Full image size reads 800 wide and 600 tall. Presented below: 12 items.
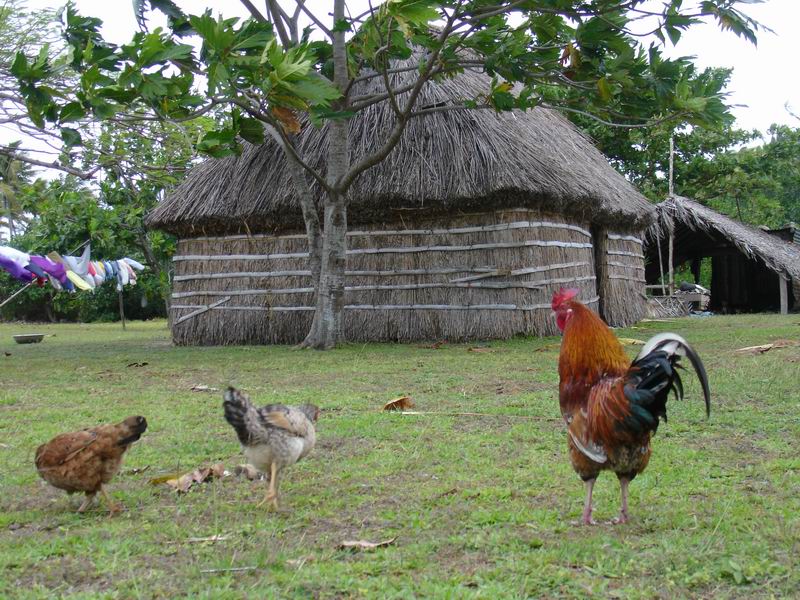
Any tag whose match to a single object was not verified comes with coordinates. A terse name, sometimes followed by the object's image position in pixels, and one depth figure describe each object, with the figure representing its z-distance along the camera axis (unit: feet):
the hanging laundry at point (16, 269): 42.06
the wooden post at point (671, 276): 69.15
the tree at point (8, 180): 47.29
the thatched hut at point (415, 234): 39.37
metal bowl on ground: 51.16
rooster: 9.84
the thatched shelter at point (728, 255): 67.87
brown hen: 11.39
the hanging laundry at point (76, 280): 47.91
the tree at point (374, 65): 24.66
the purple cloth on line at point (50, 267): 45.59
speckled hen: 11.06
